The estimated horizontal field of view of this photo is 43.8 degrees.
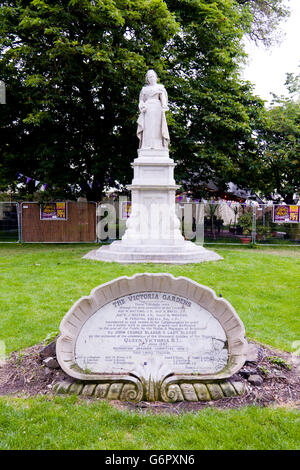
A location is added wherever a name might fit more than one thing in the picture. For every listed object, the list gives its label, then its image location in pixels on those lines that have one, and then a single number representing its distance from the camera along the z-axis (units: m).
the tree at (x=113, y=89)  14.07
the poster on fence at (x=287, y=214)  17.72
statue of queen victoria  12.41
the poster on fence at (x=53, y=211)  17.70
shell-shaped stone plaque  3.47
